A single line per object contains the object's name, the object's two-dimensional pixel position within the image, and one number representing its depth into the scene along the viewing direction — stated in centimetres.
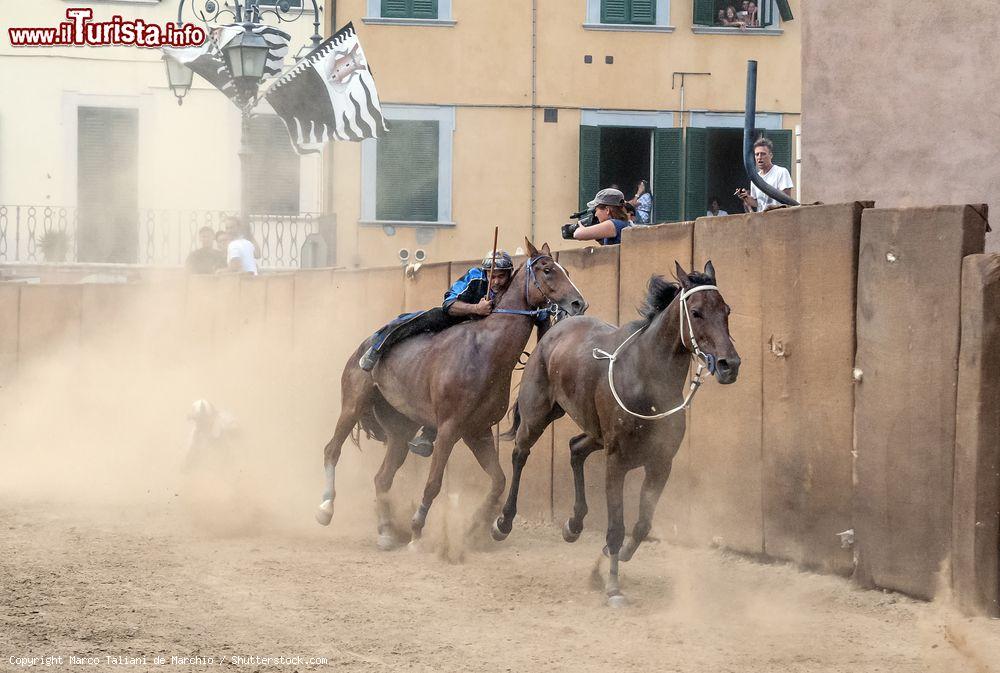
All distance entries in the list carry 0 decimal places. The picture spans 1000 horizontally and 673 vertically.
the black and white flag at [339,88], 2055
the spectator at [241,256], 1727
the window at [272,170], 2525
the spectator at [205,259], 1841
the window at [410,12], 2472
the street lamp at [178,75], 1875
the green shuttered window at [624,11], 2486
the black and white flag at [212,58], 1942
